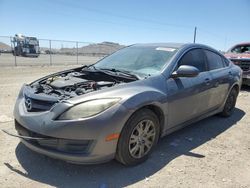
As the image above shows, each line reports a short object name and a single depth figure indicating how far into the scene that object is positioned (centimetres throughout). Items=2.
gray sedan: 216
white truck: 2353
